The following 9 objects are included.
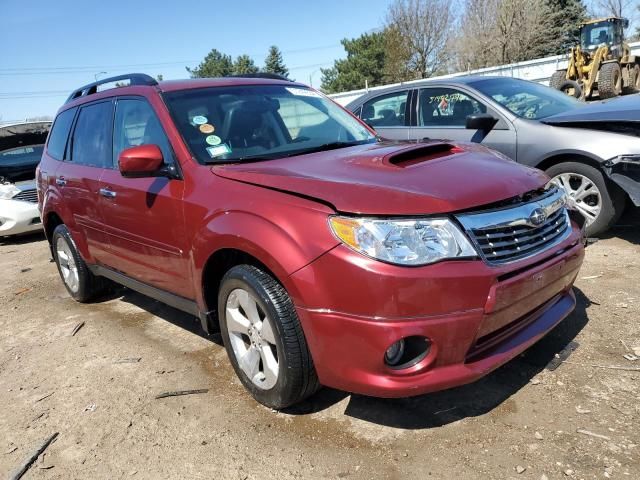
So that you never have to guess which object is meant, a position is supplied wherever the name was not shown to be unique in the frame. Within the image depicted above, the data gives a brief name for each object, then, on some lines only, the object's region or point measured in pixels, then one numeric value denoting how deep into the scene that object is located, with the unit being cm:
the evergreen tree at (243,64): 6519
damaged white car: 806
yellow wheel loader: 1598
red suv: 220
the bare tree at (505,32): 3244
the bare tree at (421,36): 3538
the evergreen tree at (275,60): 6619
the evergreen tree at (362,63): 4566
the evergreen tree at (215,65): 6800
